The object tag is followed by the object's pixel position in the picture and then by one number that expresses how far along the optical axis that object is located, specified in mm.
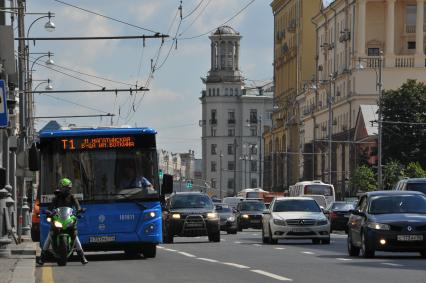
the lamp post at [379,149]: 90250
